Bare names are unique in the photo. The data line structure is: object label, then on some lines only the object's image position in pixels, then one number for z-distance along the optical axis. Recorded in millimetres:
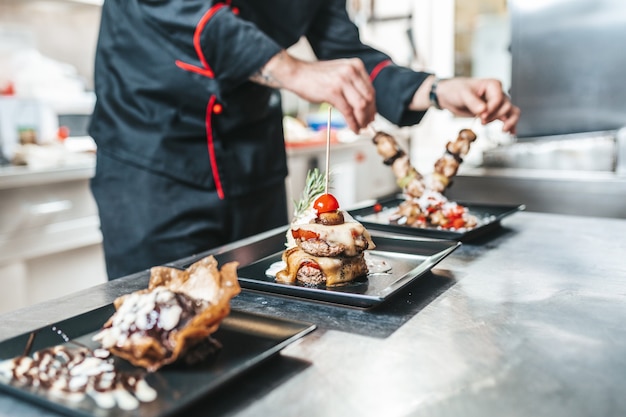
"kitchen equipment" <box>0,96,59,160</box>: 2818
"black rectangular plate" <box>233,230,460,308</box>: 887
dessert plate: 567
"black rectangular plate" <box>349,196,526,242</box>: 1343
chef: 1603
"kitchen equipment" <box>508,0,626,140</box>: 2584
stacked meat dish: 946
